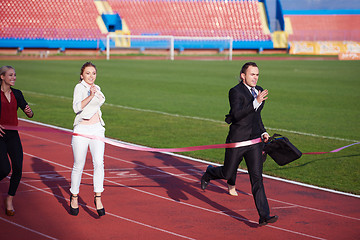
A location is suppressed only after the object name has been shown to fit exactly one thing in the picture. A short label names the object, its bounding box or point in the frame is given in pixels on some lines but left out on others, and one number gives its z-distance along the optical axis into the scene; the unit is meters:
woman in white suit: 7.00
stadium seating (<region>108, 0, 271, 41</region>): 76.25
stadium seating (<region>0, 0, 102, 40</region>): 68.25
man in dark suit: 6.82
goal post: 69.62
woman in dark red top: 7.01
